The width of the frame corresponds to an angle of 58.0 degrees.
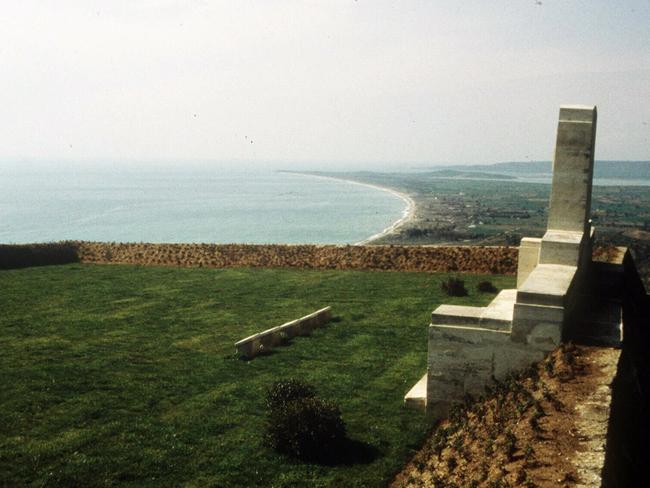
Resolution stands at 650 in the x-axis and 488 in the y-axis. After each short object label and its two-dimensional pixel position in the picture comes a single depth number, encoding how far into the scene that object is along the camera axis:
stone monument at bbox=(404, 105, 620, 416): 8.35
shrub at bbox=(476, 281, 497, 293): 18.61
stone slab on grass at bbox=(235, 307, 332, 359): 12.91
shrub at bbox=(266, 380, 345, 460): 8.43
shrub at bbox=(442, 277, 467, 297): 18.09
